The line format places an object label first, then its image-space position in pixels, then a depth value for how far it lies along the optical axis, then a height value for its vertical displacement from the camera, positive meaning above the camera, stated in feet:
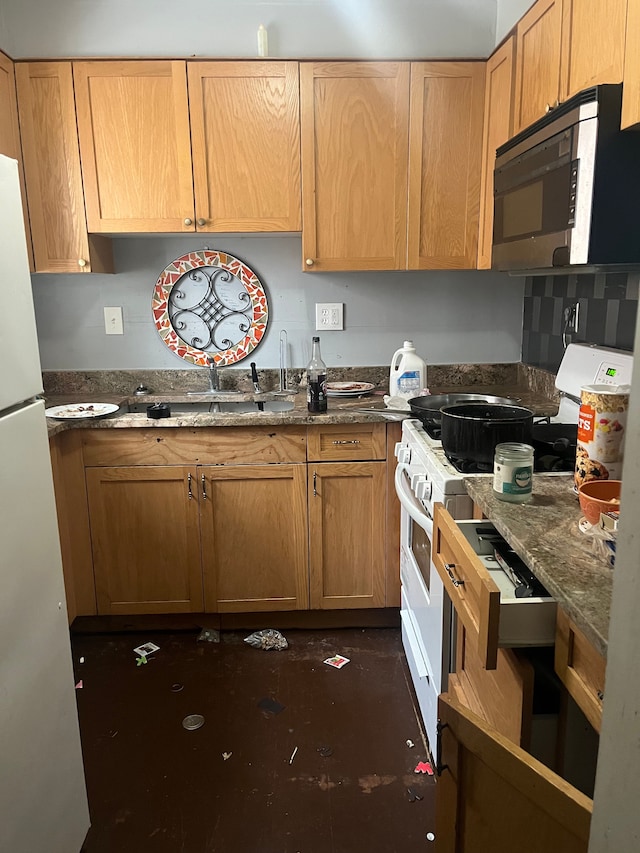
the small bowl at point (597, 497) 3.86 -1.26
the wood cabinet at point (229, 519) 7.79 -2.71
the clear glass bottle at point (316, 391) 7.79 -1.10
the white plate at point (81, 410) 7.81 -1.35
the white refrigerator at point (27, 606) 3.87 -1.98
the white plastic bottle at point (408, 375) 8.19 -0.98
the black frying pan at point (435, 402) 6.80 -1.21
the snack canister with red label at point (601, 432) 4.09 -0.90
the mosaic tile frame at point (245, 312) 9.12 -0.05
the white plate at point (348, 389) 8.68 -1.23
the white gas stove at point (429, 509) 5.41 -2.00
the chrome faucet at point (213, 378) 9.21 -1.10
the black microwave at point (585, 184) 4.75 +0.88
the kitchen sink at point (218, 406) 9.18 -1.52
